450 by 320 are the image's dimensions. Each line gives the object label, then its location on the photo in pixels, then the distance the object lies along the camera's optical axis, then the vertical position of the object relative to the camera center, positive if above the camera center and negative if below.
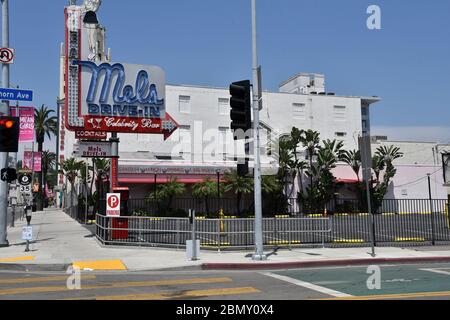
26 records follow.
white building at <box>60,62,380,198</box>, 43.12 +7.58
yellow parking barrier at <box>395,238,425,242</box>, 19.05 -1.60
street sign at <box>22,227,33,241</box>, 17.09 -0.97
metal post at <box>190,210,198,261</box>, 14.26 -1.25
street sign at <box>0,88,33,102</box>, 17.76 +4.08
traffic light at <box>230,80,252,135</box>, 14.59 +2.88
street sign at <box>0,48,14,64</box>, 18.36 +5.66
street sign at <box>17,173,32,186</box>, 25.11 +1.39
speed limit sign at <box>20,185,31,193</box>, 31.55 +1.11
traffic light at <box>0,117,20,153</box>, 16.78 +2.44
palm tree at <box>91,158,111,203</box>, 44.41 +3.61
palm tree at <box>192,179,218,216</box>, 38.91 +1.00
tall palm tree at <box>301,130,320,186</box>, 45.78 +5.49
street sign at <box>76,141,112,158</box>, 19.97 +2.28
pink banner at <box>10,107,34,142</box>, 26.61 +4.57
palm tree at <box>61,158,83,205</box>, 55.56 +4.06
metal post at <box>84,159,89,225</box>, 32.66 -0.60
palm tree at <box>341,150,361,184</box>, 45.82 +3.79
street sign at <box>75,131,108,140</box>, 23.93 +3.43
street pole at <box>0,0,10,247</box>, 18.52 +1.72
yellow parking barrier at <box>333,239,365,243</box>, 18.91 -1.59
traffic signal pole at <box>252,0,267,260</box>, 14.52 +1.25
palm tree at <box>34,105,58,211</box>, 72.44 +12.04
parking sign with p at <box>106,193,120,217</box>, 18.30 -0.05
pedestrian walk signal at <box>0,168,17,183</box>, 18.02 +1.16
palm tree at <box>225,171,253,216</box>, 39.69 +1.37
